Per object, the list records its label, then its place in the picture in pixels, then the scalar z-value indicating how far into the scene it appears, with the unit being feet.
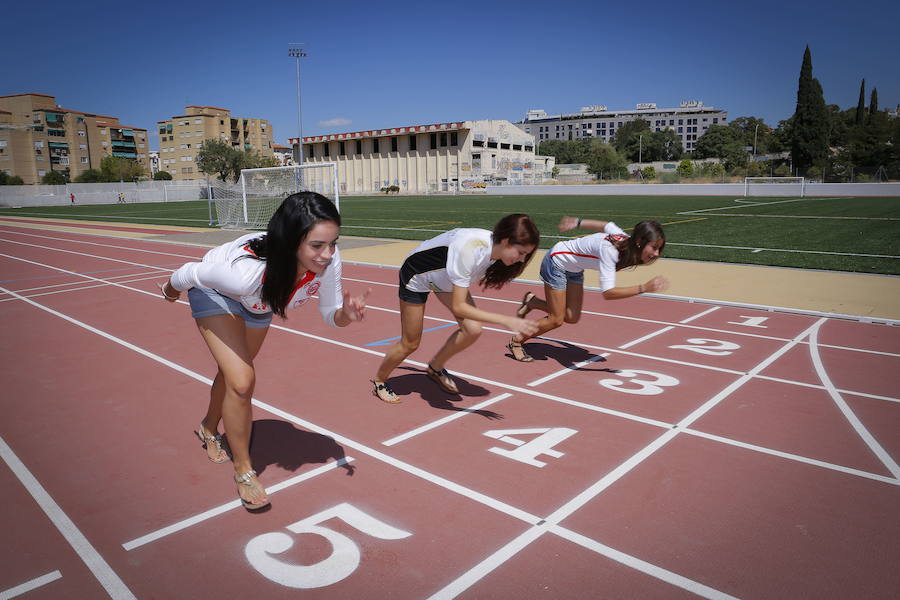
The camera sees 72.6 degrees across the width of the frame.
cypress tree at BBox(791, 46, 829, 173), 212.23
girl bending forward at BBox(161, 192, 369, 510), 10.73
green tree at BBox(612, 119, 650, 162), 391.28
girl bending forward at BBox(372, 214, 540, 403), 14.20
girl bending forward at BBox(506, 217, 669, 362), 17.84
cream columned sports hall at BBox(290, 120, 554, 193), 276.82
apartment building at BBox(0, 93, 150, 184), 338.54
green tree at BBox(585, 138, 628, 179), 284.82
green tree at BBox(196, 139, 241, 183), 246.88
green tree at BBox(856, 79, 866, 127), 278.87
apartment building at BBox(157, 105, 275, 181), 398.83
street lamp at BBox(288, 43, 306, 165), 194.29
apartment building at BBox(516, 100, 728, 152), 583.17
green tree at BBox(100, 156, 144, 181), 317.63
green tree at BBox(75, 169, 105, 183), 306.35
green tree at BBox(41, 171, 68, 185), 291.99
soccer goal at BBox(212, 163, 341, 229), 72.08
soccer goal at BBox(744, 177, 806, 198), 149.79
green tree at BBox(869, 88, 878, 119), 291.38
